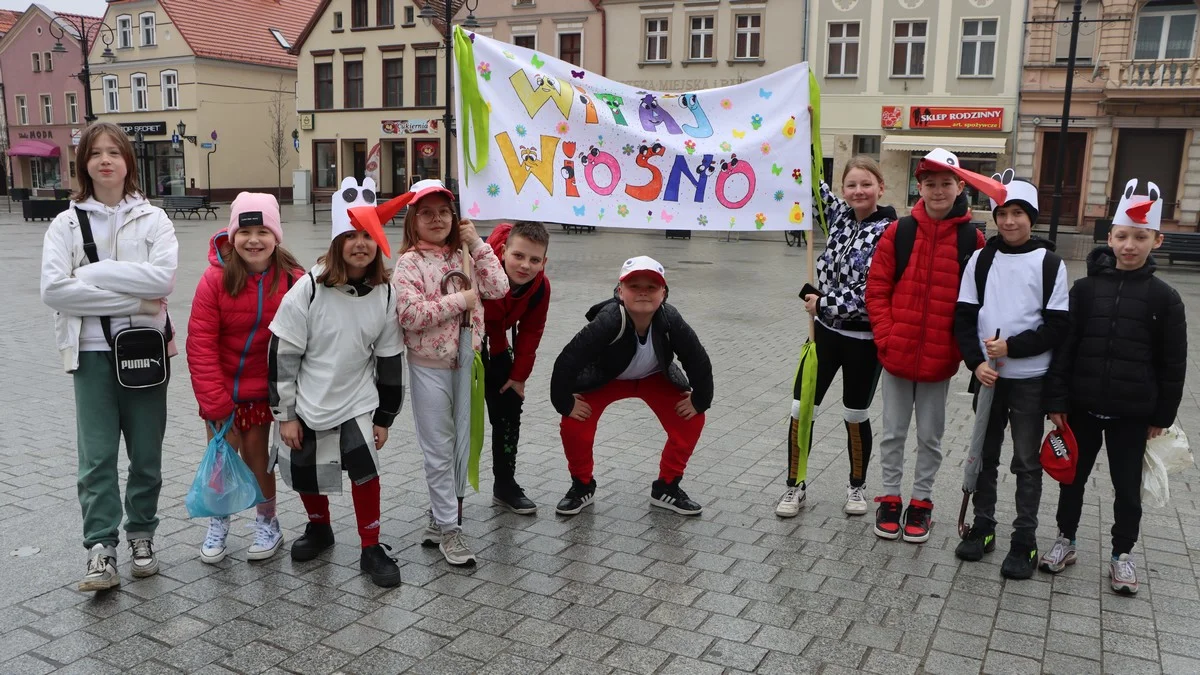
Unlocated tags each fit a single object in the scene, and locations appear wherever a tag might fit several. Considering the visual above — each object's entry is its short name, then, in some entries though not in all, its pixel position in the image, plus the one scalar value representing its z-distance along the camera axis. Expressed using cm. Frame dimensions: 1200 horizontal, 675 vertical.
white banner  470
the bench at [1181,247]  2030
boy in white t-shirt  430
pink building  5159
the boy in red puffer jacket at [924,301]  461
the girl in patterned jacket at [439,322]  435
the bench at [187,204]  3309
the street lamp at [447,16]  1914
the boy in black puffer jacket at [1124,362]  412
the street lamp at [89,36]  2792
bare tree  4757
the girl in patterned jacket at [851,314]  495
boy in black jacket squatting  496
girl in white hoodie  392
